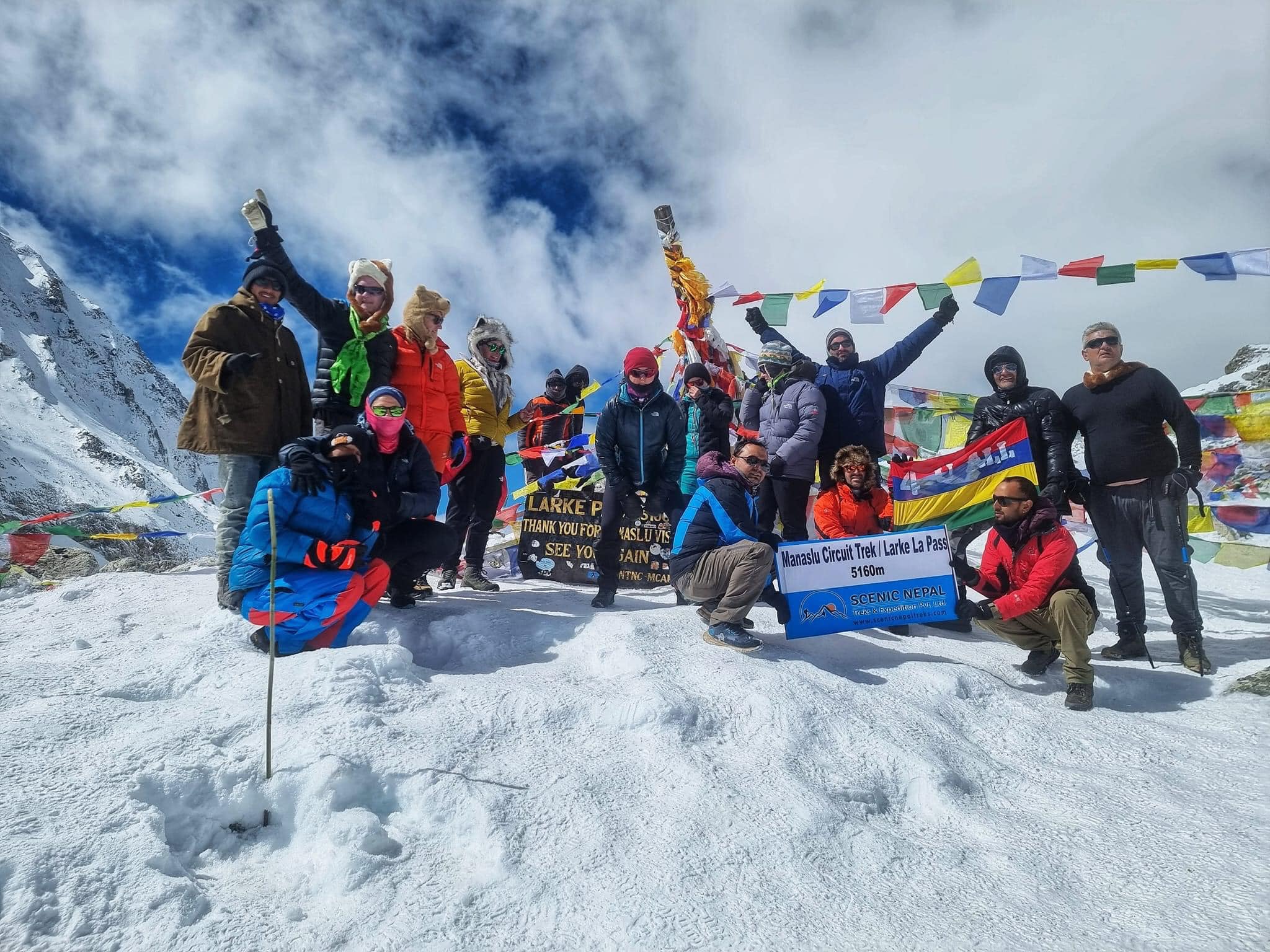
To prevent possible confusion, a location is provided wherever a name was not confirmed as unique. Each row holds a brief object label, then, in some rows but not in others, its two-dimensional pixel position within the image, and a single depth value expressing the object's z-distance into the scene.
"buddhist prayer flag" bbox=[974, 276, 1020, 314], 6.39
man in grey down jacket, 4.98
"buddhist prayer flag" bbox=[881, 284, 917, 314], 6.96
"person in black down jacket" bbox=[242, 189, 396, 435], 4.10
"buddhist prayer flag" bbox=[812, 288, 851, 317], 7.34
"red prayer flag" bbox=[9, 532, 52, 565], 5.95
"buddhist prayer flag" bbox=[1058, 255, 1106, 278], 6.23
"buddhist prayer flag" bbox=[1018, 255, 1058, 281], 6.36
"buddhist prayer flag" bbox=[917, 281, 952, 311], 6.56
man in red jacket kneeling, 3.51
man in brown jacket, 3.57
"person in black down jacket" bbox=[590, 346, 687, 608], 4.68
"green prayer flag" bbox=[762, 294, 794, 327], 7.73
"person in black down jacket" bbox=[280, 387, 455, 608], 3.74
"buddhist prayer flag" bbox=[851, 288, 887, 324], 7.18
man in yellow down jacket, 5.21
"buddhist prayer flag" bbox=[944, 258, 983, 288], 6.36
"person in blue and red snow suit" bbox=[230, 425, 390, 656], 3.14
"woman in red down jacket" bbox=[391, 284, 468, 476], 4.39
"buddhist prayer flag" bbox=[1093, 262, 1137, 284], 6.15
